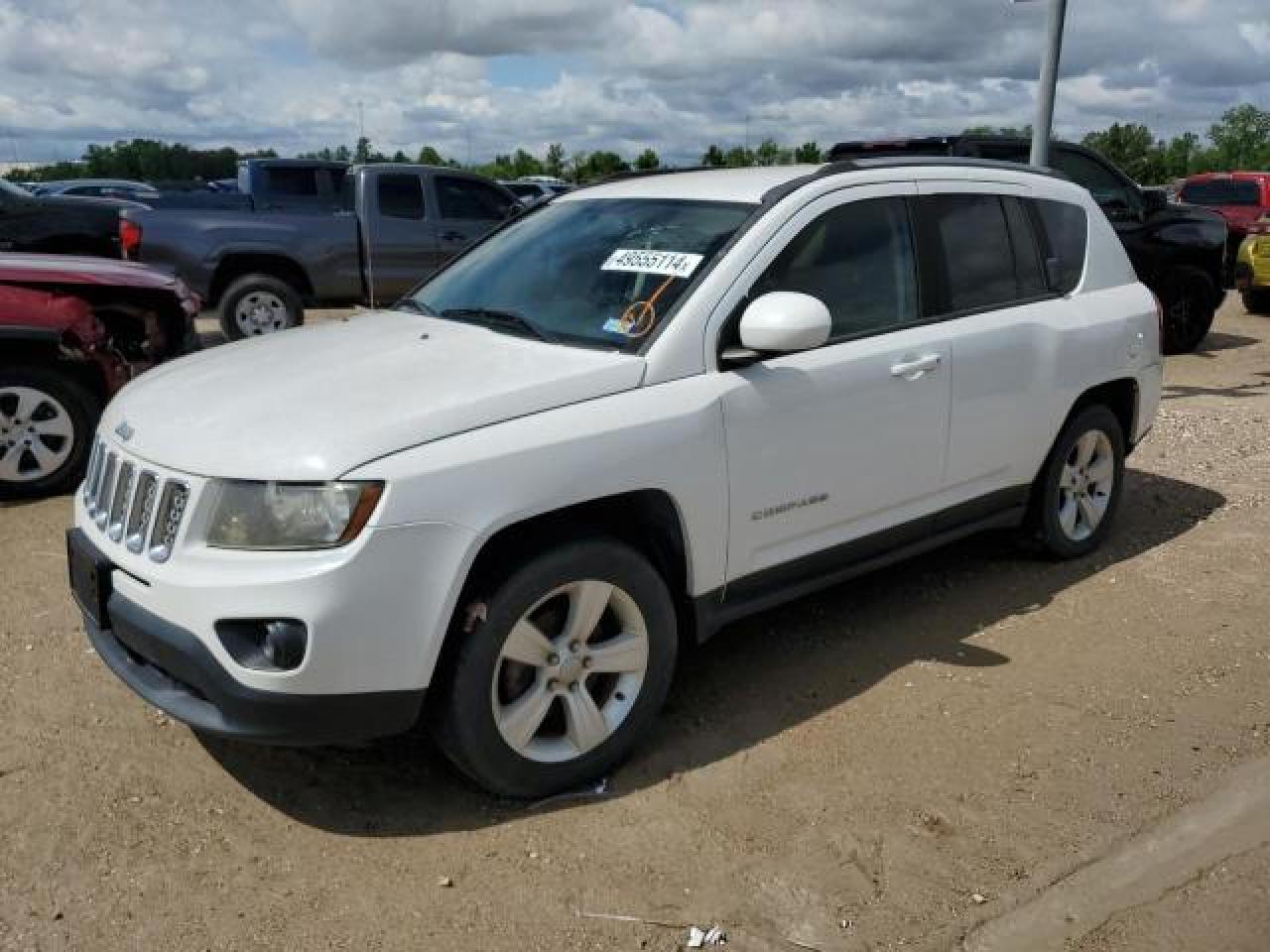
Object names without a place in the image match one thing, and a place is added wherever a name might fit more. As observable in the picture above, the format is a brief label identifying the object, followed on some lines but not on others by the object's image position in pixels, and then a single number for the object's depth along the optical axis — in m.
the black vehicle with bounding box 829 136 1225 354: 10.66
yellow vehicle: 13.61
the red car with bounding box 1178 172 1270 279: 16.94
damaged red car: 6.08
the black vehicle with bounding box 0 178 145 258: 10.63
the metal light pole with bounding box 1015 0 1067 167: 9.03
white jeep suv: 2.88
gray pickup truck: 10.45
